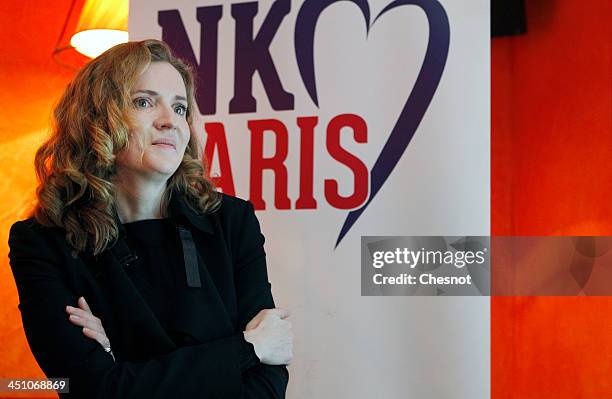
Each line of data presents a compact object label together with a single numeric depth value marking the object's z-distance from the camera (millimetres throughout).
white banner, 2680
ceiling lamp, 3588
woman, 1804
